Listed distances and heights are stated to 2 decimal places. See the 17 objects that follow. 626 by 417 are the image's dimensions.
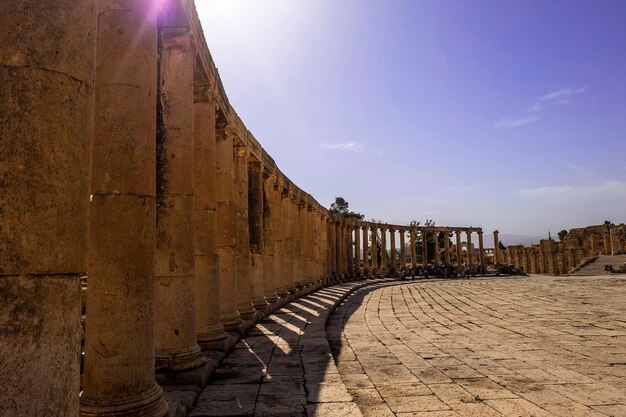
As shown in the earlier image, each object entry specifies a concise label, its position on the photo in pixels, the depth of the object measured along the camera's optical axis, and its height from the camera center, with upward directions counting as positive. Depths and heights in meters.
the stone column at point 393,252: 49.78 +0.21
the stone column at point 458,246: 52.06 +0.71
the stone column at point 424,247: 53.46 +0.71
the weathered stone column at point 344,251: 41.20 +0.39
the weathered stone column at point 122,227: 5.00 +0.40
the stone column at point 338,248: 39.78 +0.66
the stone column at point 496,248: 59.15 +0.41
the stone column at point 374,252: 47.03 +0.26
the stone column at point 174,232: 7.06 +0.45
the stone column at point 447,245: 55.78 +0.91
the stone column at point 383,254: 48.44 +0.02
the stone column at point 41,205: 2.68 +0.38
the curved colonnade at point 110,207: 2.79 +0.54
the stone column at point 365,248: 46.34 +0.71
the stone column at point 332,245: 37.70 +0.91
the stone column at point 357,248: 44.44 +0.68
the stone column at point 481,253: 55.97 -0.25
